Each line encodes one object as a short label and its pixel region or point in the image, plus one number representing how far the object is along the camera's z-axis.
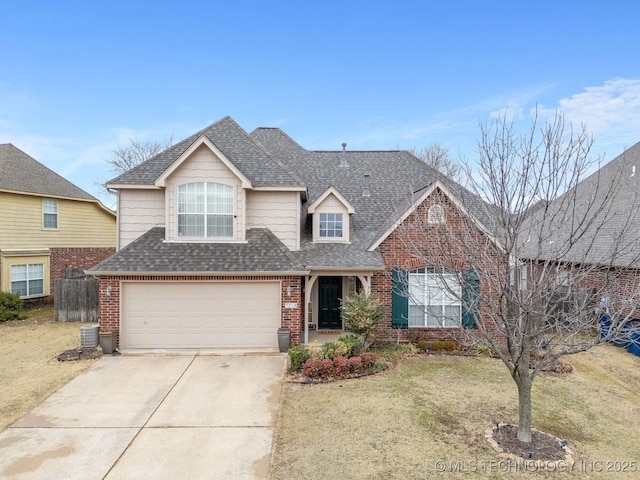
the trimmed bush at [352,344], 10.45
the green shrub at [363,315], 11.21
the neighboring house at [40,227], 17.61
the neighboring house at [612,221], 12.22
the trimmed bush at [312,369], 9.52
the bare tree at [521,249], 5.89
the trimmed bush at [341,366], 9.63
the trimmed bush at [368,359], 10.03
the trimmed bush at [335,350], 10.14
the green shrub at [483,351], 11.79
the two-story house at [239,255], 11.88
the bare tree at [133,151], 34.91
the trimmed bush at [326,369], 9.53
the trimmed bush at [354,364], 9.79
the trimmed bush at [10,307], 15.76
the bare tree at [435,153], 32.90
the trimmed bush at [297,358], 9.90
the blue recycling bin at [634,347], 11.96
